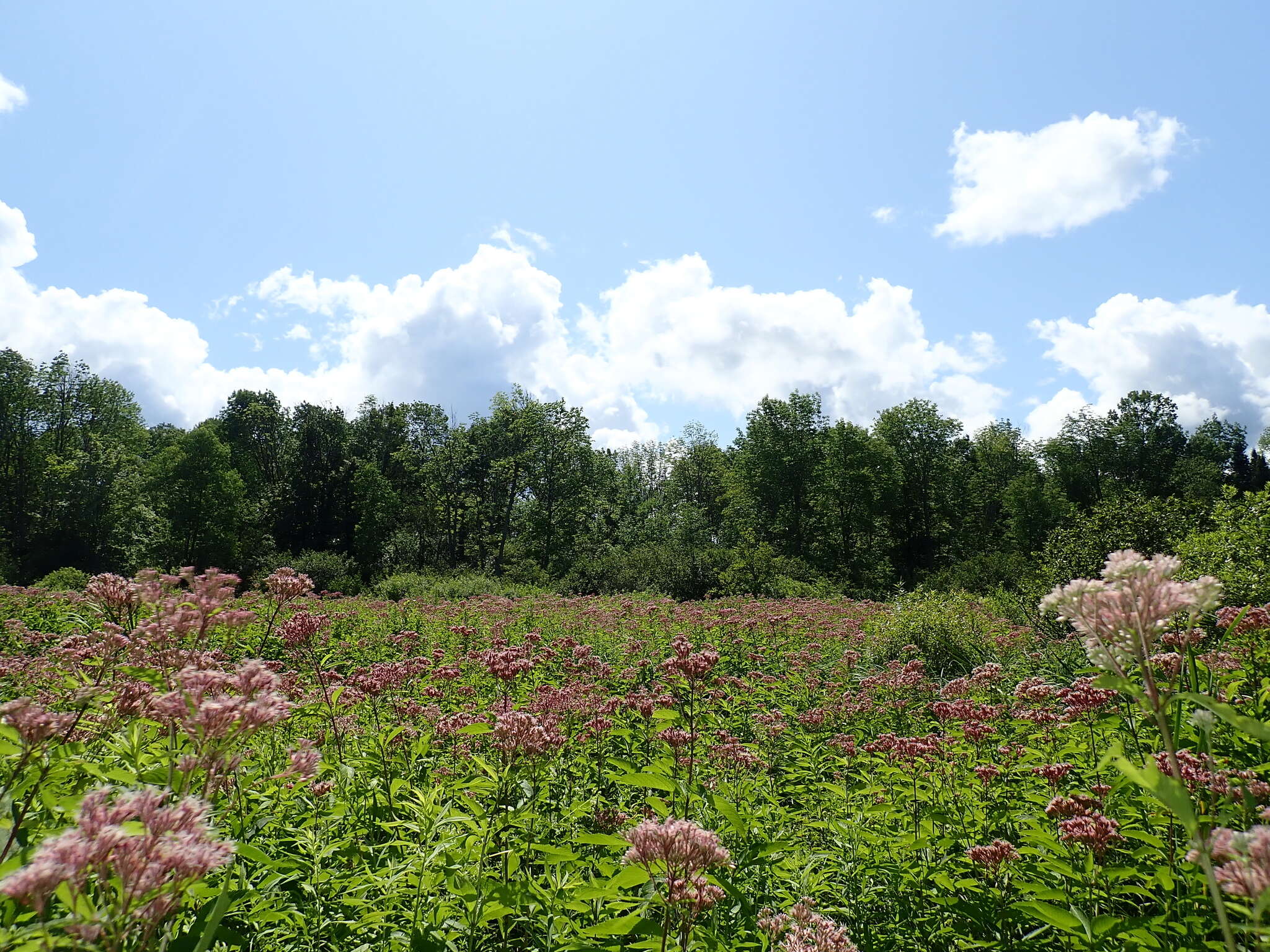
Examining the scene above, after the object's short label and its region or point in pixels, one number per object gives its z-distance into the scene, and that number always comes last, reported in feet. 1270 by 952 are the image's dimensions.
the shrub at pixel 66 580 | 56.80
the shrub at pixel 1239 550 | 26.17
